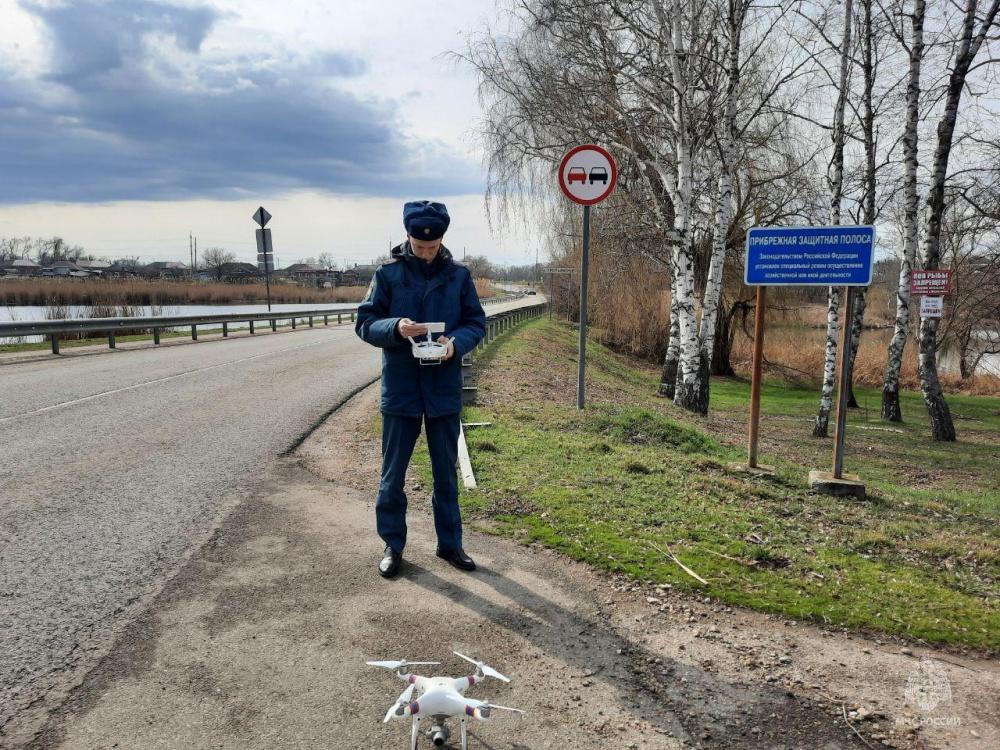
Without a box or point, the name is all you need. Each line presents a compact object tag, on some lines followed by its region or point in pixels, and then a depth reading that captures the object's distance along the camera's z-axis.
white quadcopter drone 2.36
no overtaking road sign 7.58
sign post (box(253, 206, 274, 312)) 26.41
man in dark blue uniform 3.89
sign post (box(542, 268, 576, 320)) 40.15
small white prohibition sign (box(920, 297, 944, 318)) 14.02
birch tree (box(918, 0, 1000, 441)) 12.29
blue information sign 6.16
